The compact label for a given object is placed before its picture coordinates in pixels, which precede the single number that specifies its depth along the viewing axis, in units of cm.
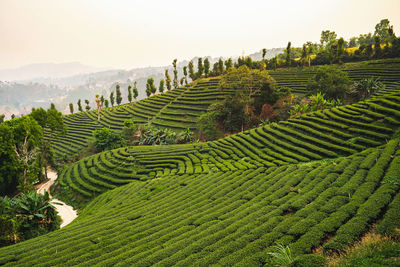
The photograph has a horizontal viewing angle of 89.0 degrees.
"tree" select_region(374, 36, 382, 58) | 4891
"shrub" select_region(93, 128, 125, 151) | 3831
